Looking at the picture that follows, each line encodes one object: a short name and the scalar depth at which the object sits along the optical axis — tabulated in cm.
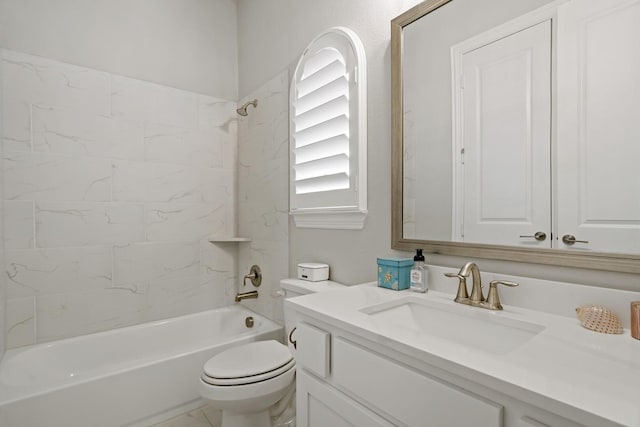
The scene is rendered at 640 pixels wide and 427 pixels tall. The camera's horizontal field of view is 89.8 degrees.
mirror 80
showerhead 225
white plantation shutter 149
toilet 132
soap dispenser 114
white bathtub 139
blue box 119
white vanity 51
